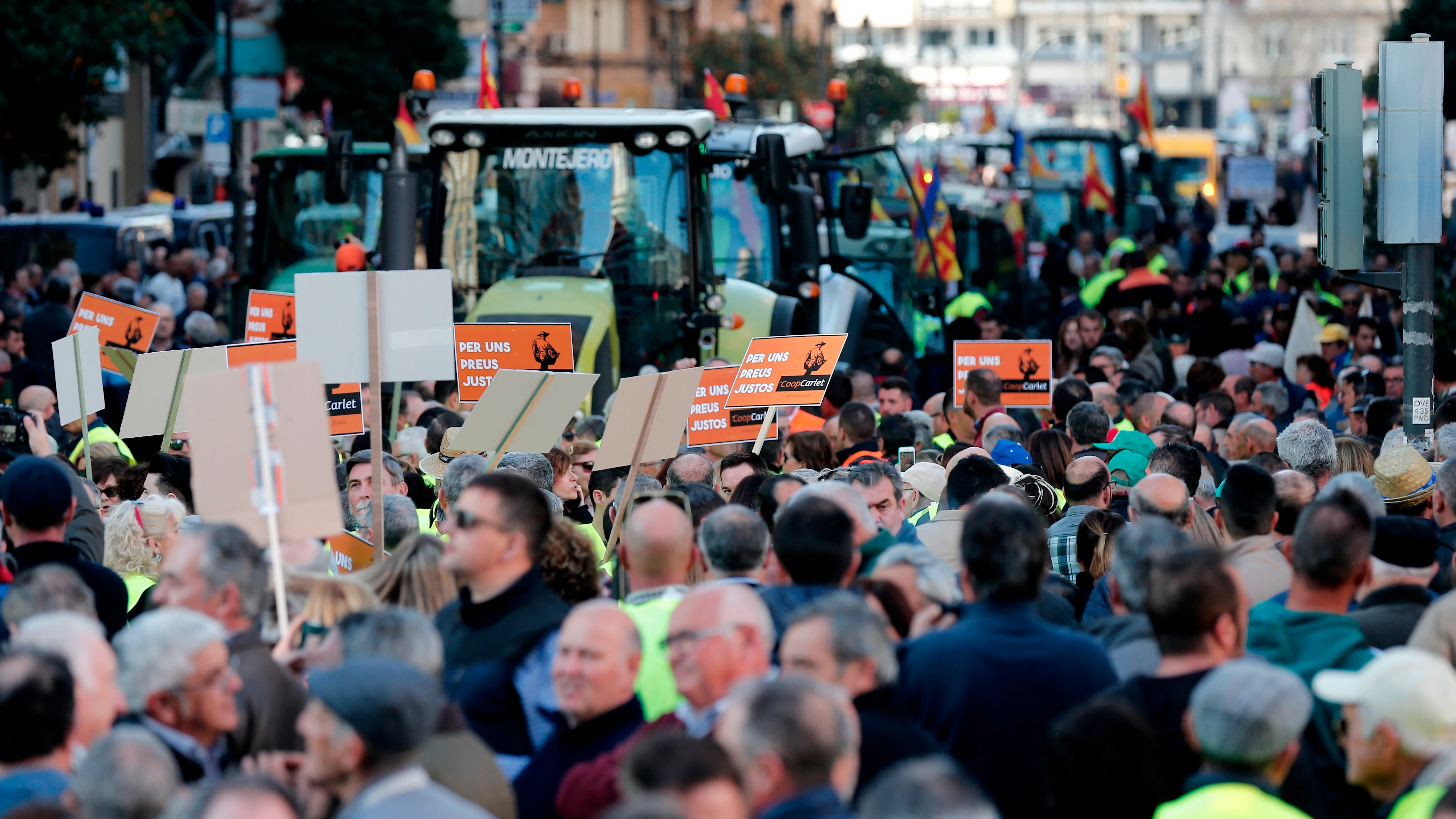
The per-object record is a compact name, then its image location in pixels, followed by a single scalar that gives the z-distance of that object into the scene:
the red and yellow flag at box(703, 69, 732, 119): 35.09
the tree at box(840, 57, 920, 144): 102.25
